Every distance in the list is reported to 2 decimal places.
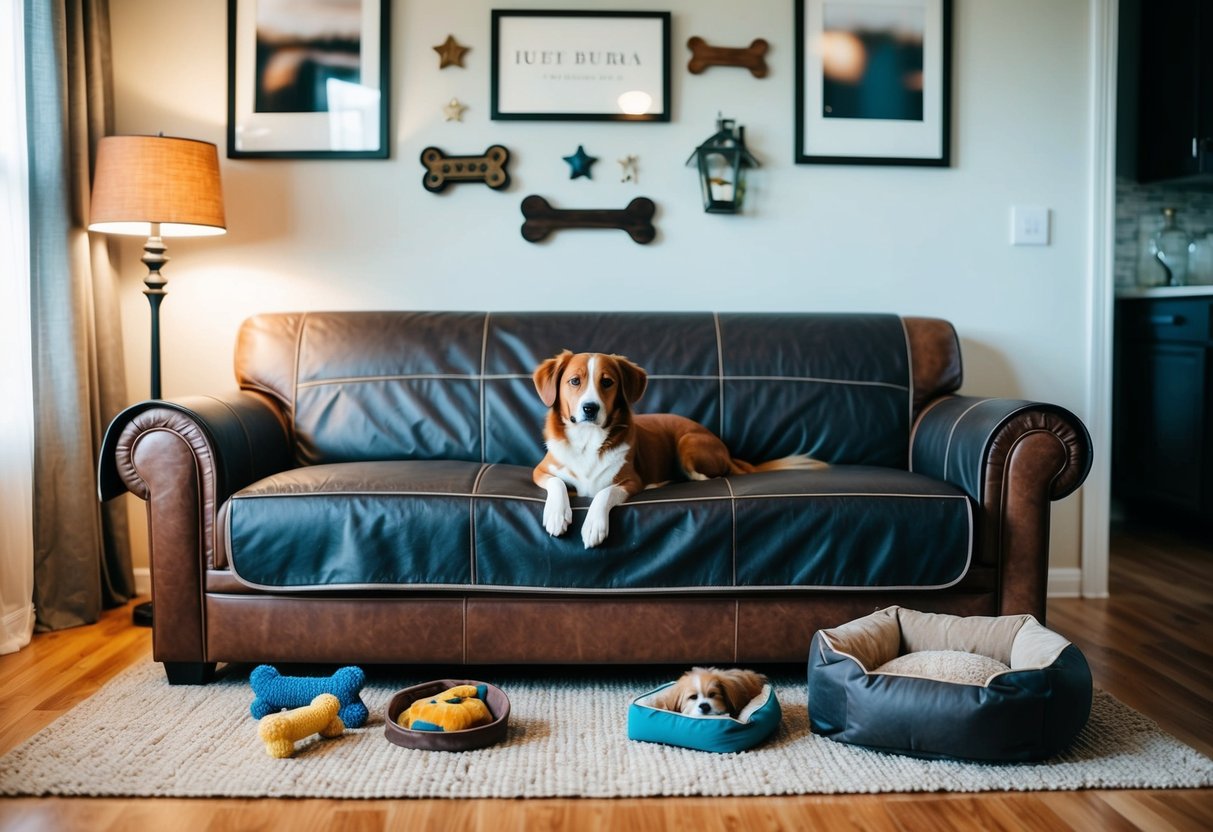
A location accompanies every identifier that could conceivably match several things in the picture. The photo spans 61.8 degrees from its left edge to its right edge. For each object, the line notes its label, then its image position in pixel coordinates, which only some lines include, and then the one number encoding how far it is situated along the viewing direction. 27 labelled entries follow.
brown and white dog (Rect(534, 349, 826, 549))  2.56
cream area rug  1.89
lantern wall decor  3.38
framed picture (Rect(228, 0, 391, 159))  3.39
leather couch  2.40
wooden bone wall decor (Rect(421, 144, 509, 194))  3.41
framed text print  3.41
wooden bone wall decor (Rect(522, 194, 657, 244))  3.43
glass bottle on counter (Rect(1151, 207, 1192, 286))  4.66
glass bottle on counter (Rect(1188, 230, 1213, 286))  4.65
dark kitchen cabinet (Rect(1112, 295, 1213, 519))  4.17
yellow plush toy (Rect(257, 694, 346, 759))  2.02
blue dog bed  2.04
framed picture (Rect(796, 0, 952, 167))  3.45
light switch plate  3.50
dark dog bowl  2.05
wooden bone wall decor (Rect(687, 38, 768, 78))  3.42
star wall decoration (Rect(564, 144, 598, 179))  3.42
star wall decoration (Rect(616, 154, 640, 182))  3.44
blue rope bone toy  2.21
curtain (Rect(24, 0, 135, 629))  2.99
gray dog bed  1.94
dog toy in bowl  2.06
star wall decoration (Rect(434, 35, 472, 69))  3.40
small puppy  2.09
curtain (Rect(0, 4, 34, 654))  2.86
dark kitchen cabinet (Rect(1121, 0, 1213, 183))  4.20
